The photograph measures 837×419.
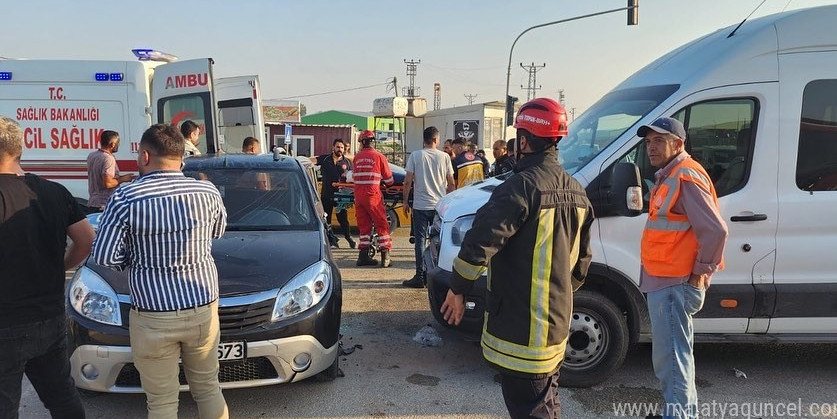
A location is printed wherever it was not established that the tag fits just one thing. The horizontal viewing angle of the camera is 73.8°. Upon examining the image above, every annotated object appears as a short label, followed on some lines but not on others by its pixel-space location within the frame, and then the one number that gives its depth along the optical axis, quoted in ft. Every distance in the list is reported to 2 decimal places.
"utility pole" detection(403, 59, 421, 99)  201.46
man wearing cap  9.53
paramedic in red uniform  23.84
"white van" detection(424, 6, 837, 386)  12.18
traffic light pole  49.52
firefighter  7.47
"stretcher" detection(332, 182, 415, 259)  29.66
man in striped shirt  7.95
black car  10.55
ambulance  25.16
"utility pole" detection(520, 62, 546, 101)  215.02
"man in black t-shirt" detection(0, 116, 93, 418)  7.75
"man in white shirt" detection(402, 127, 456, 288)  22.11
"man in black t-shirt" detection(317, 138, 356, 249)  30.67
